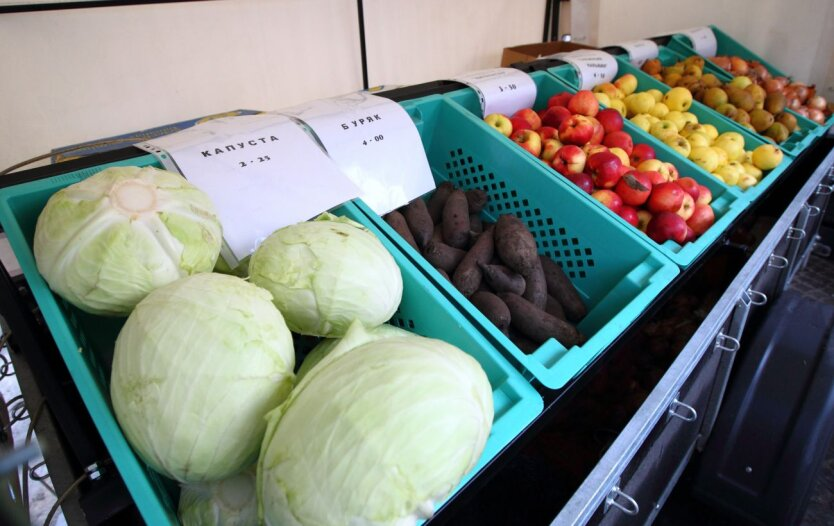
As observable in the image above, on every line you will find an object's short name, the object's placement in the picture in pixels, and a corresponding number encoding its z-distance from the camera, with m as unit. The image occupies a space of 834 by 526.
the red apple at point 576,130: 1.65
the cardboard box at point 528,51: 3.27
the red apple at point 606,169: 1.54
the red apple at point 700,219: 1.53
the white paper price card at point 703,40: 2.88
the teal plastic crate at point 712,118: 2.11
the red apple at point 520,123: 1.68
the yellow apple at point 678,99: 2.12
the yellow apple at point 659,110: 2.09
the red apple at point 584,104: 1.75
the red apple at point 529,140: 1.61
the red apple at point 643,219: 1.57
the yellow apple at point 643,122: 1.98
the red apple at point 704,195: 1.61
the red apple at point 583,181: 1.53
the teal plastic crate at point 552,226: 1.01
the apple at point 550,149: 1.66
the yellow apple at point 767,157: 2.00
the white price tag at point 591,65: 2.03
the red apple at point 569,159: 1.59
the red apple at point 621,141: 1.71
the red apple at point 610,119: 1.78
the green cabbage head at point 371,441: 0.52
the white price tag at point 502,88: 1.61
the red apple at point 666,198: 1.49
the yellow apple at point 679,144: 1.87
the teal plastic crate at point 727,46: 2.87
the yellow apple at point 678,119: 2.05
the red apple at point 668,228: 1.41
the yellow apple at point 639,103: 2.07
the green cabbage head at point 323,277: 0.75
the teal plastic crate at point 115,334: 0.63
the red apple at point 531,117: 1.72
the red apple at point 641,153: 1.71
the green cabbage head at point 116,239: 0.67
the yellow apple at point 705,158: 1.86
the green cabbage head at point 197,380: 0.58
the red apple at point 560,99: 1.81
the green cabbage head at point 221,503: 0.64
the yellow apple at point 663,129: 1.93
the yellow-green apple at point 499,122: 1.59
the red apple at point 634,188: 1.52
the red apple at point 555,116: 1.72
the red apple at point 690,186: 1.61
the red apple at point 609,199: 1.50
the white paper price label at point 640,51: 2.41
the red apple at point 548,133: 1.70
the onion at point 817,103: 2.75
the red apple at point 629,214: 1.50
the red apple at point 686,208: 1.51
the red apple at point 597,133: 1.69
